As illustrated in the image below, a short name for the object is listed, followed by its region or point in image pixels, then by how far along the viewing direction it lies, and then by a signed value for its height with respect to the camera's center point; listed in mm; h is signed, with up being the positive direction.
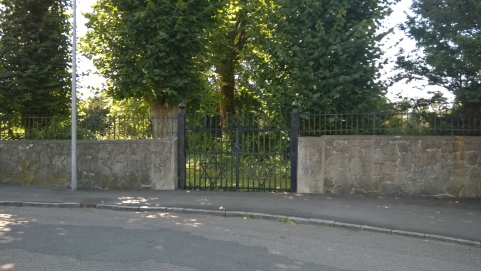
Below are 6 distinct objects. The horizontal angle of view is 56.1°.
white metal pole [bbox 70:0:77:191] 12836 +1094
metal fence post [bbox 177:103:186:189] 13055 +9
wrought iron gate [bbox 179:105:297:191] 12609 -266
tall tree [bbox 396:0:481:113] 11273 +2552
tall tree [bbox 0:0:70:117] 15289 +2931
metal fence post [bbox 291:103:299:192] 12406 +14
